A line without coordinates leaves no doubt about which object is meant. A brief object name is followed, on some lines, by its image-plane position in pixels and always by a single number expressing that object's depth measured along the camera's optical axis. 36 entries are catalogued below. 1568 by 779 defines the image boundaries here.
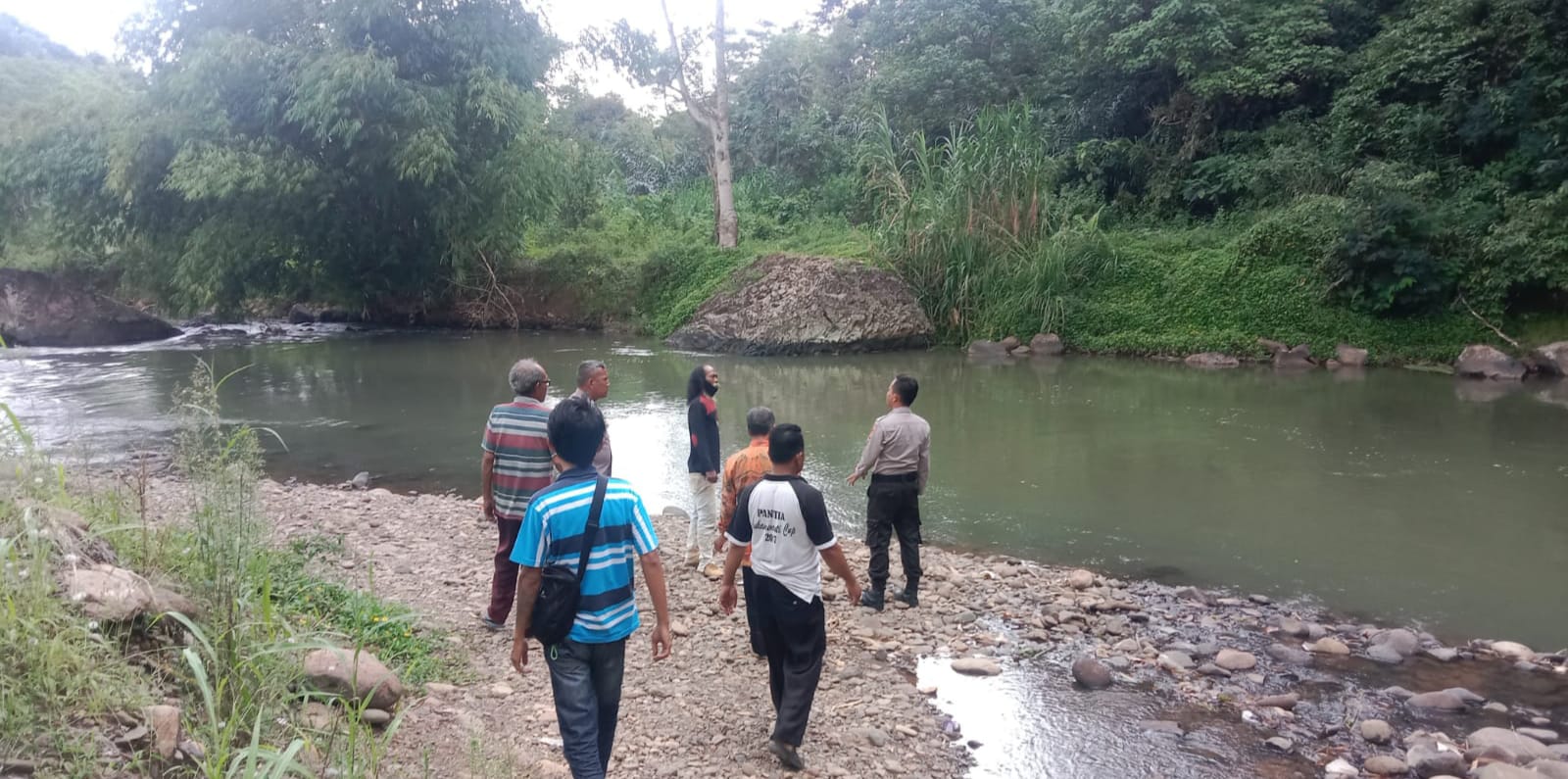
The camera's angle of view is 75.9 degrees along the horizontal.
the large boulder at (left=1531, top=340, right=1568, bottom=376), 16.25
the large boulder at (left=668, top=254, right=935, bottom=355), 21.17
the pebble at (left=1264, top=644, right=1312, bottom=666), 5.81
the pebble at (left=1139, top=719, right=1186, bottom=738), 4.86
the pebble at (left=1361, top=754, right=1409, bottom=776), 4.47
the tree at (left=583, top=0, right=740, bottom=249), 24.88
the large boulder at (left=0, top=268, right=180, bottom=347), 23.30
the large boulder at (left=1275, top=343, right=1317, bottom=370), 18.52
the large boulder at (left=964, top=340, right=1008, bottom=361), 20.31
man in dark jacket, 6.56
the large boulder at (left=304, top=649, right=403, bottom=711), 3.85
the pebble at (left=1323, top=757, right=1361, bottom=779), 4.43
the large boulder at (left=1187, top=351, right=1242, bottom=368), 18.77
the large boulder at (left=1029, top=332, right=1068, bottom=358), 20.33
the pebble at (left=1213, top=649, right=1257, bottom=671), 5.66
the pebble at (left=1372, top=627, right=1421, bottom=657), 5.92
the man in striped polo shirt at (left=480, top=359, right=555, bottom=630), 5.41
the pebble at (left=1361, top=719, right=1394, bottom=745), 4.77
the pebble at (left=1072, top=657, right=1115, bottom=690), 5.39
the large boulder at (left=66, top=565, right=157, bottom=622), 3.43
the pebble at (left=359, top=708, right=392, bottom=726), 3.92
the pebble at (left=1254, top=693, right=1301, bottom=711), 5.15
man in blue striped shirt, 3.32
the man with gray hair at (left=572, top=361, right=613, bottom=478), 5.74
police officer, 6.17
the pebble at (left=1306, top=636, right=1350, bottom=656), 5.93
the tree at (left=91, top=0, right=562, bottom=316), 20.34
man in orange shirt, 5.39
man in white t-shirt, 4.16
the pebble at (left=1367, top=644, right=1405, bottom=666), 5.84
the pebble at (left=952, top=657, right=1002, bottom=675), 5.49
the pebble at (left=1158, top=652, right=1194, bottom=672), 5.62
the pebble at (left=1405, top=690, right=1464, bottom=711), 5.14
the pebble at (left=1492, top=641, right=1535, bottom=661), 5.88
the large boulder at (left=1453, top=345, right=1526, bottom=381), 16.42
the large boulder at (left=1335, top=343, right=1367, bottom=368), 18.08
